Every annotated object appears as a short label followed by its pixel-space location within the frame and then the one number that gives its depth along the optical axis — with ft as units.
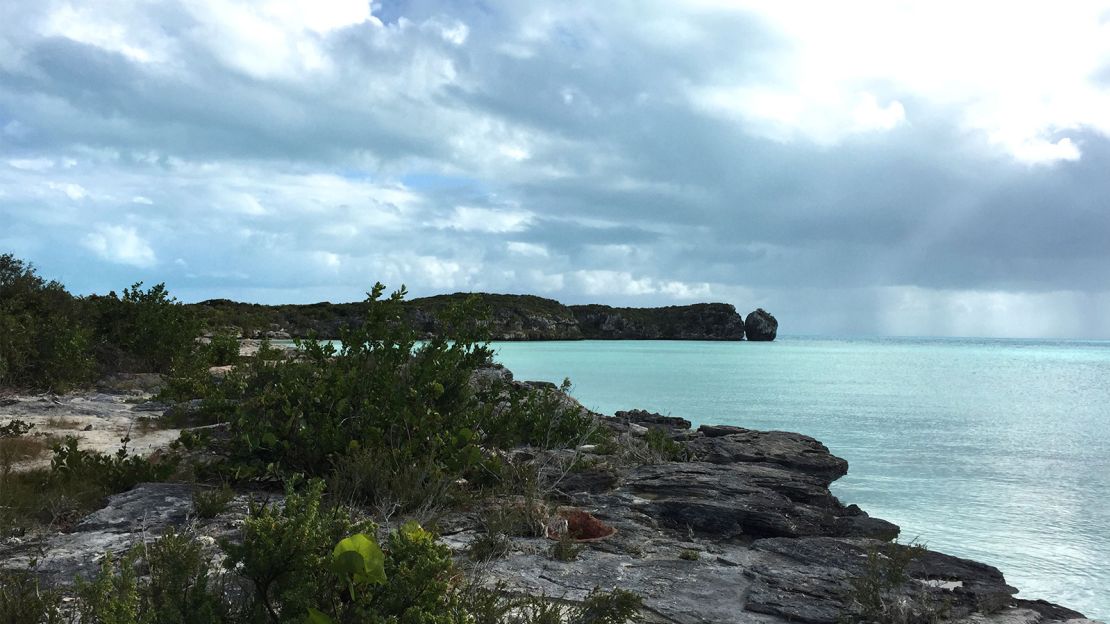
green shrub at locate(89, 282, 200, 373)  68.69
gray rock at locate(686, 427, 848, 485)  44.32
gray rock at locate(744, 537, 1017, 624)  19.80
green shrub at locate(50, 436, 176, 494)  25.89
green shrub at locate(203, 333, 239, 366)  67.56
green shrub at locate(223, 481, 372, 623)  11.44
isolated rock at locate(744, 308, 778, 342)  502.38
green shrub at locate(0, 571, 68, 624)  13.19
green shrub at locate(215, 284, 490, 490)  26.50
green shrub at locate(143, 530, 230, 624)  11.78
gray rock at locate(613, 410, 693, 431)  62.69
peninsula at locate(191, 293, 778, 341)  259.39
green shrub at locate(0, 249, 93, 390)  53.16
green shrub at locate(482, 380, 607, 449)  38.05
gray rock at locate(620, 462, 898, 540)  28.12
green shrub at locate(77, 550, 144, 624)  11.27
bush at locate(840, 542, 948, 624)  18.75
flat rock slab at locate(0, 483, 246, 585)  18.57
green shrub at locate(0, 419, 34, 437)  34.24
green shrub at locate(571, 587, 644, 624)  14.51
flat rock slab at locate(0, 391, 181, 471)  35.12
